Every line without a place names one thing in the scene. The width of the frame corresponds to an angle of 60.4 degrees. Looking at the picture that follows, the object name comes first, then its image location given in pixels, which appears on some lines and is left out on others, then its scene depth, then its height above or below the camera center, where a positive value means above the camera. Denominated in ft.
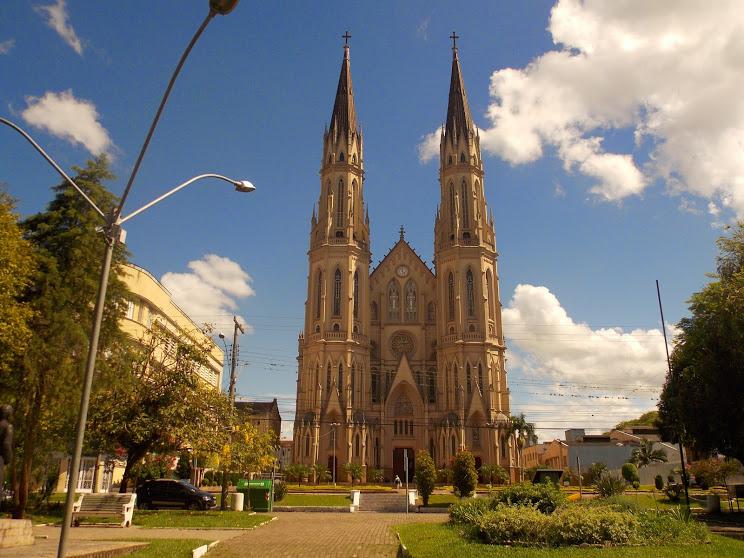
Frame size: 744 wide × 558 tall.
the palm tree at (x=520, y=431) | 216.33 +15.13
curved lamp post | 32.17 +13.79
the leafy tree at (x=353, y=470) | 202.59 +1.75
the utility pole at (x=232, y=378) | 96.78 +15.35
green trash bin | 99.14 -3.10
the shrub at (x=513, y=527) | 46.91 -3.60
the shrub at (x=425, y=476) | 114.42 +0.06
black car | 95.30 -3.15
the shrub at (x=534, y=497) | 58.65 -1.76
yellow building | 135.03 +36.51
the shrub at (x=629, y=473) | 173.68 +1.31
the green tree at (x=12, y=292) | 63.87 +18.03
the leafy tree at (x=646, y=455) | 204.85 +7.11
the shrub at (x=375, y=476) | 206.80 +0.01
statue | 52.06 +2.91
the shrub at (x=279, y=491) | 118.53 -2.78
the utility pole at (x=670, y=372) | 103.76 +18.18
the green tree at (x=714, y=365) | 87.97 +16.32
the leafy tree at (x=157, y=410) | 81.51 +8.14
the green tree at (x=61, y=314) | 70.03 +17.56
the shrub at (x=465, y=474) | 114.32 +0.47
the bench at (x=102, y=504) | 74.43 -3.44
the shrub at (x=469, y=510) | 58.29 -3.10
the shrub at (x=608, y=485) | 103.96 -1.15
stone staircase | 112.16 -5.05
